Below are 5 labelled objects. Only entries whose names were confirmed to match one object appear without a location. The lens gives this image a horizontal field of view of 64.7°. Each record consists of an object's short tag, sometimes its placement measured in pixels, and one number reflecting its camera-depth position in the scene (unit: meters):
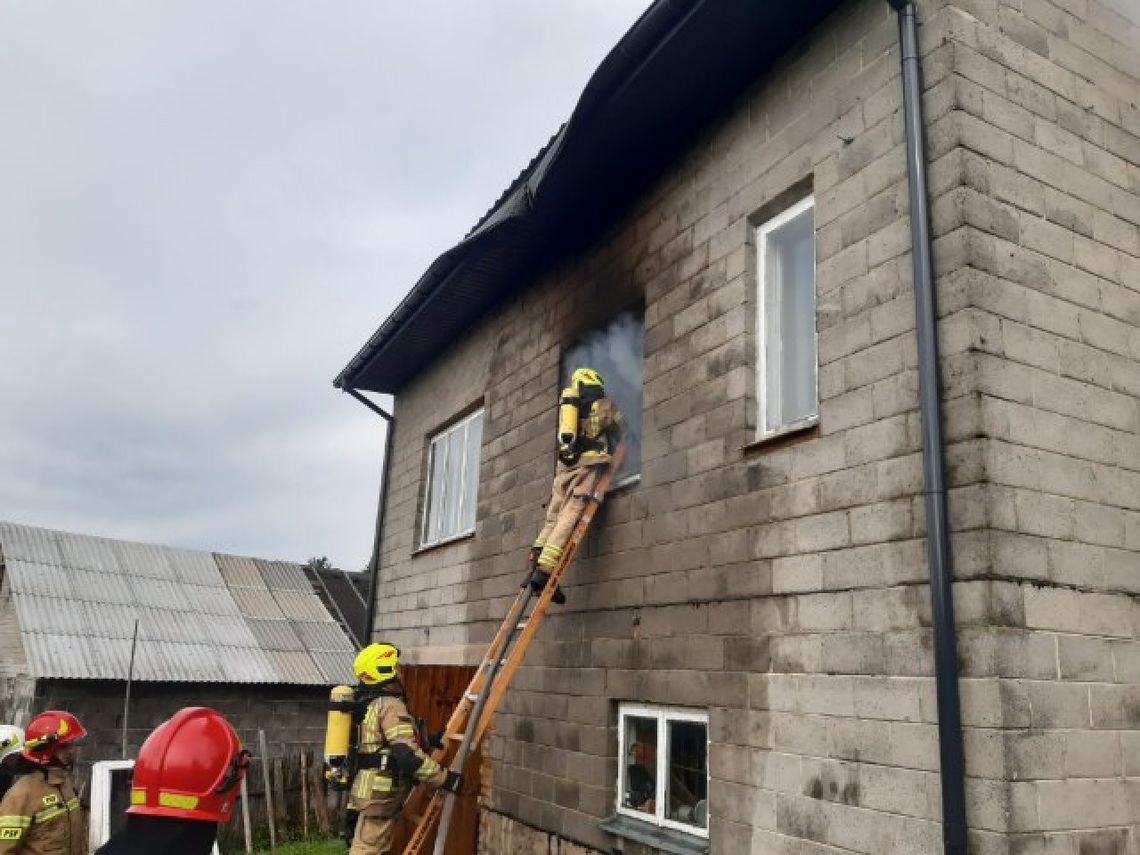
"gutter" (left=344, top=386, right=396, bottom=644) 10.21
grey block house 3.29
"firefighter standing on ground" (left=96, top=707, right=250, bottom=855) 2.05
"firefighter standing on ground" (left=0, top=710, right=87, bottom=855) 4.90
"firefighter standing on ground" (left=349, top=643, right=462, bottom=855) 5.59
